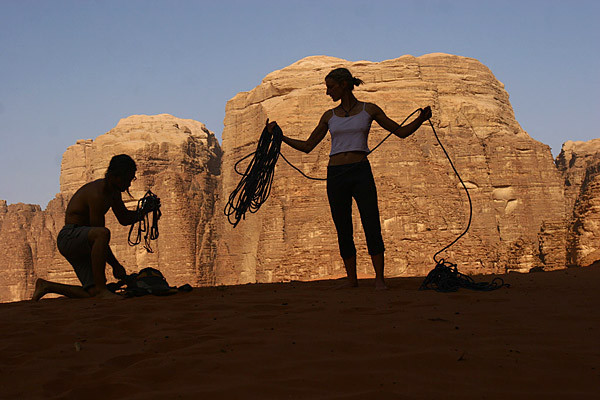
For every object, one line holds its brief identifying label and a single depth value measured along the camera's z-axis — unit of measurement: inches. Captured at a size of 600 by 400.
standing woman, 258.1
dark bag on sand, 253.8
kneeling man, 259.3
